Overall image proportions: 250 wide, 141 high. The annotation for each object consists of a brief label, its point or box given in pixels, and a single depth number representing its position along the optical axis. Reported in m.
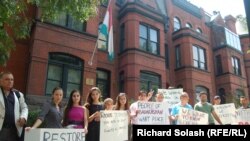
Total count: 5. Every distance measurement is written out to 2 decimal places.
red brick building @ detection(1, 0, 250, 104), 9.22
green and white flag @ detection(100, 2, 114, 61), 8.91
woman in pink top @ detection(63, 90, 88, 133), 3.63
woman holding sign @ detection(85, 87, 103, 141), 3.95
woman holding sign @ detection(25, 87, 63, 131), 3.39
